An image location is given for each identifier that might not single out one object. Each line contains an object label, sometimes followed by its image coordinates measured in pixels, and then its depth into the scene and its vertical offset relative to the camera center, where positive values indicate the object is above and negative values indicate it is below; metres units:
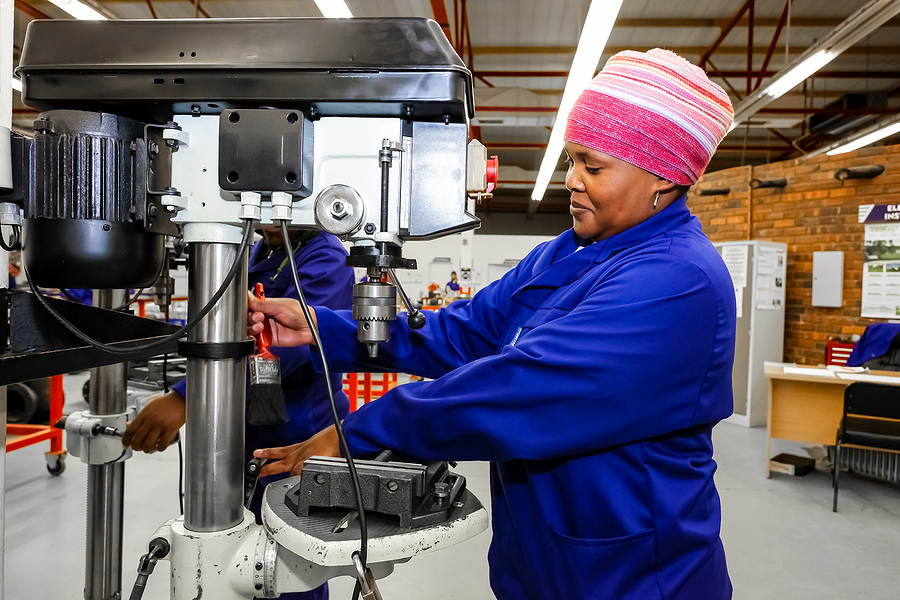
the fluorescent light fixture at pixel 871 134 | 4.76 +1.48
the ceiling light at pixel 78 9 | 3.30 +1.64
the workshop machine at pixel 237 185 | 0.62 +0.11
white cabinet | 5.06 -0.18
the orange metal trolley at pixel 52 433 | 2.86 -0.85
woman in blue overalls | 0.69 -0.12
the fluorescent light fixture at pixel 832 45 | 3.25 +1.61
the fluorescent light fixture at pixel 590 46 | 2.81 +1.42
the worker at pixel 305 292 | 1.37 -0.02
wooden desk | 3.63 -0.74
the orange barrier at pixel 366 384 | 4.08 -0.75
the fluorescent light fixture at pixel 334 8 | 3.08 +1.57
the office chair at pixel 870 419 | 3.08 -0.70
